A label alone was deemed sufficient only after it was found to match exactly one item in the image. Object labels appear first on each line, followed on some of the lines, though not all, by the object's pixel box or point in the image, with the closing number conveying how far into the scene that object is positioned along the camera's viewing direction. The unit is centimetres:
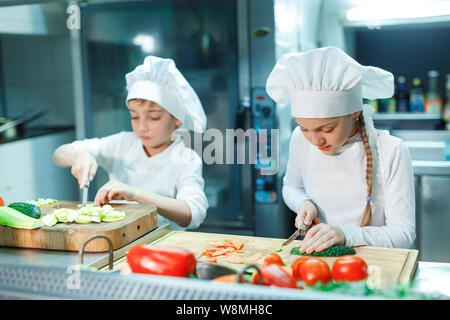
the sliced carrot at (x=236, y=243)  142
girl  141
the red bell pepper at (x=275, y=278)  95
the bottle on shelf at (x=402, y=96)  305
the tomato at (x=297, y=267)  110
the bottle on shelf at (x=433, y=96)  294
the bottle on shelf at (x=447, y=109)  286
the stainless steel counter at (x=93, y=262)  121
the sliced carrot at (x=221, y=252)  137
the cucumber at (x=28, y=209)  147
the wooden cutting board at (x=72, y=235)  138
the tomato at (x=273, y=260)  114
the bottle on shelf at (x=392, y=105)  308
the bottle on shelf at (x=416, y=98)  300
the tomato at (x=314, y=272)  105
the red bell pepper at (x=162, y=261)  101
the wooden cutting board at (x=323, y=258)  123
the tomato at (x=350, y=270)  108
